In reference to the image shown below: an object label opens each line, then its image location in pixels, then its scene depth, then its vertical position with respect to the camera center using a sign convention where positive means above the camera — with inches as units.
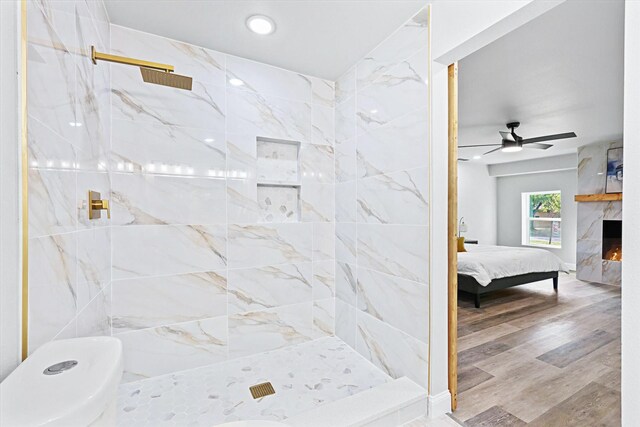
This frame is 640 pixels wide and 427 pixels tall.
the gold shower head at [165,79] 55.5 +25.6
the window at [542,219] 273.1 -2.7
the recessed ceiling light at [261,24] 75.5 +48.6
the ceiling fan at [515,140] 161.0 +42.0
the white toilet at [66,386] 22.6 -14.7
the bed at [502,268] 157.2 -29.2
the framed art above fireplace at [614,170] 206.2 +31.5
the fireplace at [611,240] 212.1 -16.7
